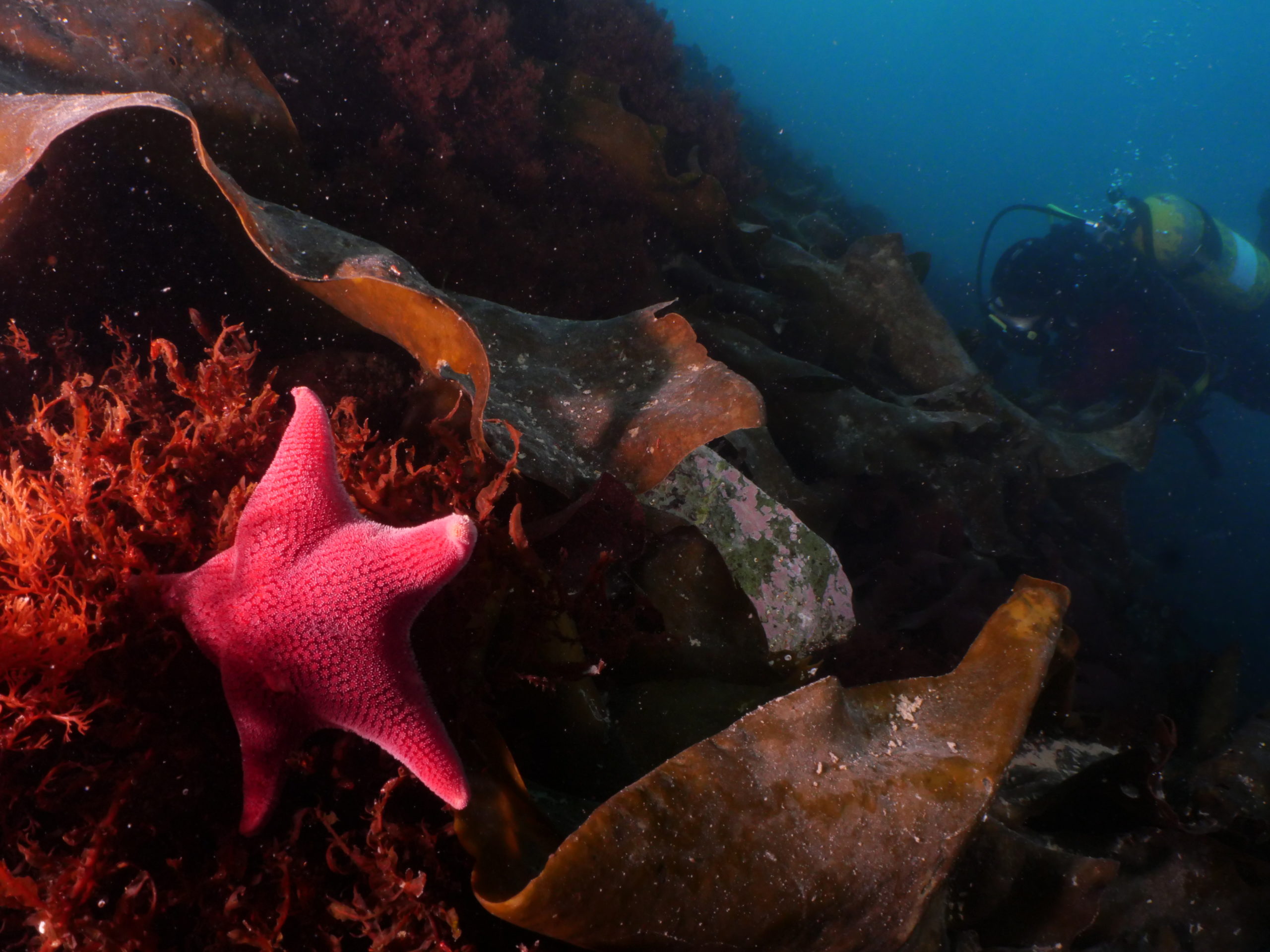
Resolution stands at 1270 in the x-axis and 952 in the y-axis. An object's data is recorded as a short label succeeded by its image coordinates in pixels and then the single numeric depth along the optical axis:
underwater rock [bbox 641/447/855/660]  0.57
